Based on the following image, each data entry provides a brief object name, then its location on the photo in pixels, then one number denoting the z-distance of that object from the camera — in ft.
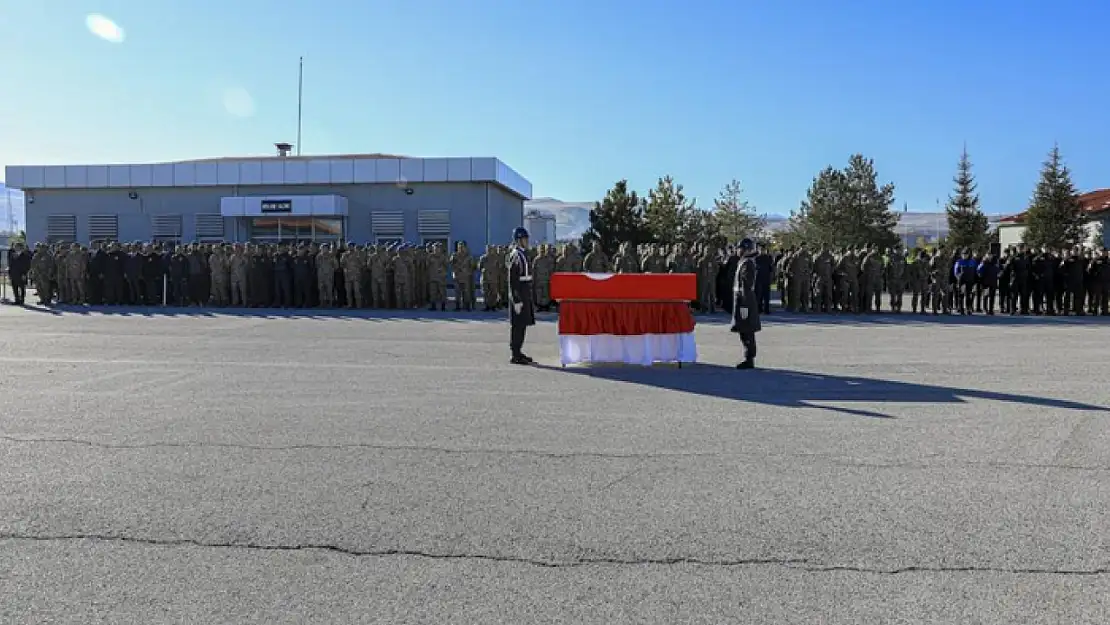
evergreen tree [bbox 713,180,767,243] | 199.93
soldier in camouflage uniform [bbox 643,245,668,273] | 74.59
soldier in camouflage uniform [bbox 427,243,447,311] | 78.48
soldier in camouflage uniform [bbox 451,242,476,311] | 77.77
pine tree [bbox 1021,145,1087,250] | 174.91
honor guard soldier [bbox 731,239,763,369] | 39.68
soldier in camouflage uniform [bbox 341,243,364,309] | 77.77
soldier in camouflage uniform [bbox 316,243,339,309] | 77.77
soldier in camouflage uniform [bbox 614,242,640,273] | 73.67
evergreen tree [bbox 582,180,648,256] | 156.76
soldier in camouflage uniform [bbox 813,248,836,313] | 75.66
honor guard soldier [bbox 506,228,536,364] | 41.45
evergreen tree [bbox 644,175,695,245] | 170.40
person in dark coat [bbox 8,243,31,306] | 86.33
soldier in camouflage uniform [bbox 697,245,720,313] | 75.51
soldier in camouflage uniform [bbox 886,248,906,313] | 76.69
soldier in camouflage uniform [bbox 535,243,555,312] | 75.92
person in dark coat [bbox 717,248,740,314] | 63.52
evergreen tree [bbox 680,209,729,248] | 173.26
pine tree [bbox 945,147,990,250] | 198.70
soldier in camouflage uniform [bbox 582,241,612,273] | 71.97
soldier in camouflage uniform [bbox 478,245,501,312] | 76.59
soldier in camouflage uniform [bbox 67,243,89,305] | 83.20
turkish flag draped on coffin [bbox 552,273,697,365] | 40.24
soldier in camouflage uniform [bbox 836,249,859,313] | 75.97
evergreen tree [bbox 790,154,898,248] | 205.98
